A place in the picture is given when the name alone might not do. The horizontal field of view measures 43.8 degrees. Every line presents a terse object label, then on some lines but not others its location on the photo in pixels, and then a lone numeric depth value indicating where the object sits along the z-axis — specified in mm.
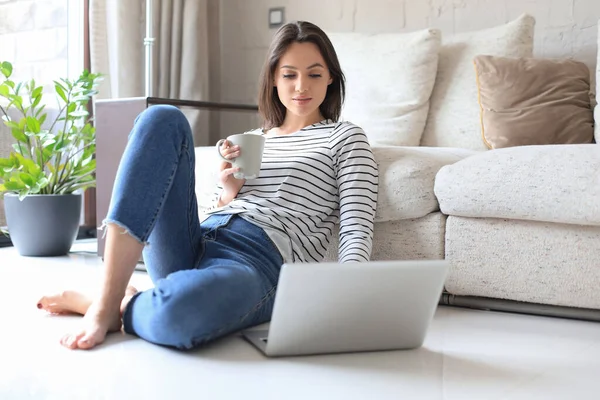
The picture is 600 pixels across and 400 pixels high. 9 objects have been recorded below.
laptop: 1269
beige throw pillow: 2320
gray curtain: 3271
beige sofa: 1715
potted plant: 2688
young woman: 1386
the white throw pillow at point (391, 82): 2639
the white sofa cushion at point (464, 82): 2541
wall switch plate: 3500
